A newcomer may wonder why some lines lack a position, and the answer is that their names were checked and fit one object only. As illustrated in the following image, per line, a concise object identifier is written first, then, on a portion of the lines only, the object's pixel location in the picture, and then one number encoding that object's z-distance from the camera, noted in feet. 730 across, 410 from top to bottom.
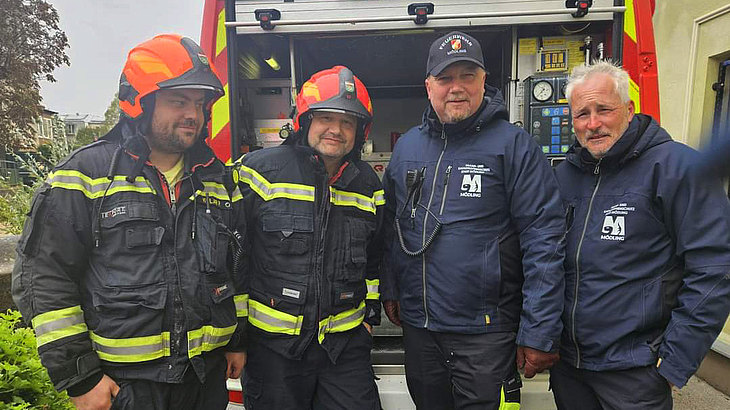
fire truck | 7.25
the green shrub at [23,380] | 6.86
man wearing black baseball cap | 5.78
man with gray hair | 5.06
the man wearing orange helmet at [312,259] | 6.31
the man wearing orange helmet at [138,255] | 4.75
